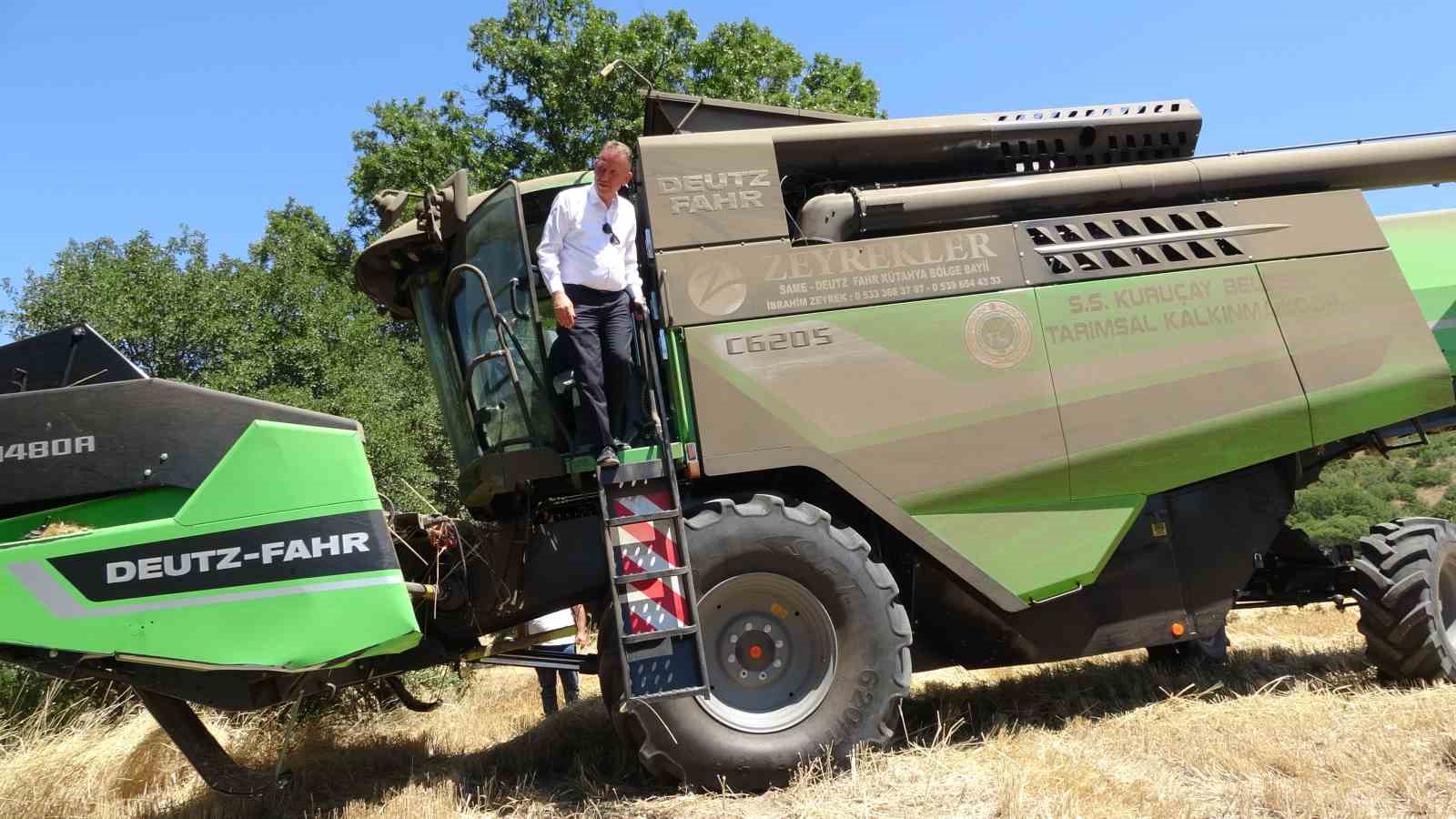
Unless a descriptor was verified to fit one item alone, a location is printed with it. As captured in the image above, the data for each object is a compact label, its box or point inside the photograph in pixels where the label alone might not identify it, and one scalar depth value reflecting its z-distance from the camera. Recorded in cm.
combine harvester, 458
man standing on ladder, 522
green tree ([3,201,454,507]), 1819
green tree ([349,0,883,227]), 2283
